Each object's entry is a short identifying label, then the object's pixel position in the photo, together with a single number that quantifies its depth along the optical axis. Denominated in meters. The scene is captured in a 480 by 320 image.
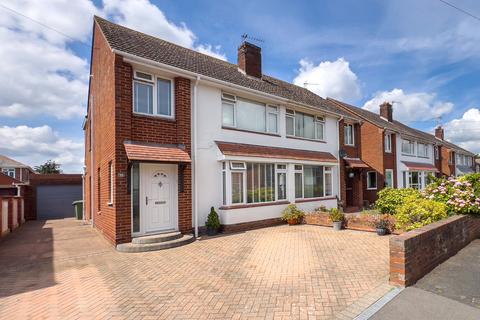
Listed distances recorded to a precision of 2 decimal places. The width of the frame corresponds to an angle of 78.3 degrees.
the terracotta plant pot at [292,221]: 11.93
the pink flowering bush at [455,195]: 8.21
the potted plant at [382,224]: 9.33
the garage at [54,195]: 19.33
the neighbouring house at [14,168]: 40.50
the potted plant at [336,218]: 10.54
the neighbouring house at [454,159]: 33.07
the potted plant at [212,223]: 9.84
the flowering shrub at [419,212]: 7.67
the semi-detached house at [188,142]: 8.68
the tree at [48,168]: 58.78
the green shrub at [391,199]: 11.10
